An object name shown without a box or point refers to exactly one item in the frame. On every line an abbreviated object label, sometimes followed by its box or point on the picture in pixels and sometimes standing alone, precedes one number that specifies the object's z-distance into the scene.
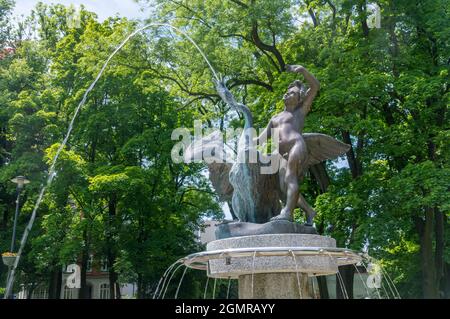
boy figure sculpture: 8.80
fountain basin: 7.87
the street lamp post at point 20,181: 19.05
